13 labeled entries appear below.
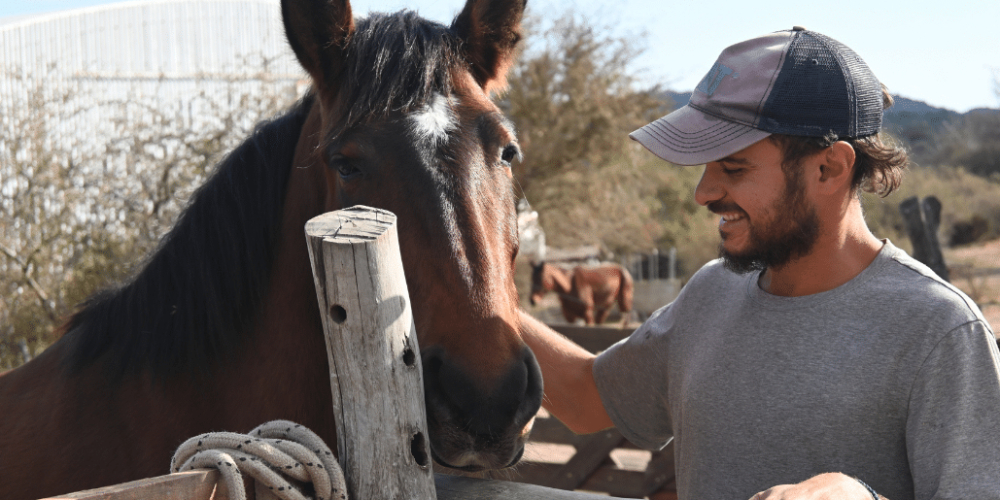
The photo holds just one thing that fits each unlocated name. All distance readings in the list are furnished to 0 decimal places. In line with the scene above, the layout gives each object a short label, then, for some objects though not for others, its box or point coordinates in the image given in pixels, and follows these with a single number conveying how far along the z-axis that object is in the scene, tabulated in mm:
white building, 8953
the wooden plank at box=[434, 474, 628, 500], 1489
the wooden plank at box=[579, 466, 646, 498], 4805
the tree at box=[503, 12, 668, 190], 12734
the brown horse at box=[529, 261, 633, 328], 14711
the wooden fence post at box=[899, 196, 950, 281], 4699
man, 1388
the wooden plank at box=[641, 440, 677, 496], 4633
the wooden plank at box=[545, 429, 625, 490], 4848
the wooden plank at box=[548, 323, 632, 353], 5160
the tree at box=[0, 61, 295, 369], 7027
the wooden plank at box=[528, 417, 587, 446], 5133
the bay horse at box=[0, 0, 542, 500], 1751
